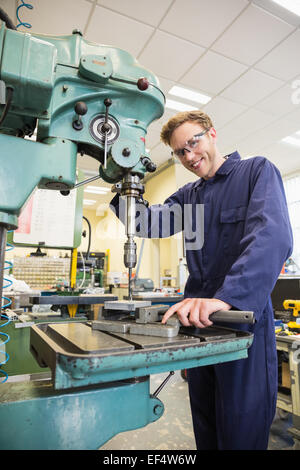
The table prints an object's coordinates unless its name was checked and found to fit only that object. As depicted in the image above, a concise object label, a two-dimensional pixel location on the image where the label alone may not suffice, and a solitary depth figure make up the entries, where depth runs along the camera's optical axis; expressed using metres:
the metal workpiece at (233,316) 0.57
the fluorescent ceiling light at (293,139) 4.31
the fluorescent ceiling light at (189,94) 3.30
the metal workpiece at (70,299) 1.33
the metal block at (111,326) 0.64
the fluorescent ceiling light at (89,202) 7.80
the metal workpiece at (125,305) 0.68
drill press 0.45
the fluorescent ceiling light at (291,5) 2.16
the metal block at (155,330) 0.58
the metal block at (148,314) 0.67
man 0.72
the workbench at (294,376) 1.49
